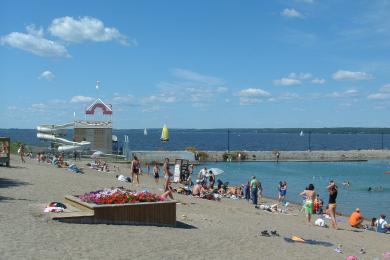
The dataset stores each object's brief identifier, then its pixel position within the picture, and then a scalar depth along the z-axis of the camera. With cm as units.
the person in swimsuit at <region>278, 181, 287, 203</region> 2765
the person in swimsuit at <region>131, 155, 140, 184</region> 2623
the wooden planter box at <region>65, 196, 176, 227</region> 1238
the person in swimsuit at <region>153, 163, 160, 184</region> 3100
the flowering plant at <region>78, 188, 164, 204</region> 1295
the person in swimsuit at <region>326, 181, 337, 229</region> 1730
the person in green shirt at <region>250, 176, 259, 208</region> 2481
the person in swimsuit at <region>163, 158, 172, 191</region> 1858
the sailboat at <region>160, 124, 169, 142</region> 5909
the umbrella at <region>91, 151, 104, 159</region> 5038
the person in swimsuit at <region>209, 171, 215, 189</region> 3067
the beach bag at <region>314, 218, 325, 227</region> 1828
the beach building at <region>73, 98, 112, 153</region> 5606
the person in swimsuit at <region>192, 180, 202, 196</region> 2452
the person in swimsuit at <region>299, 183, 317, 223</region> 1794
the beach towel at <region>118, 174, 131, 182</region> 2910
